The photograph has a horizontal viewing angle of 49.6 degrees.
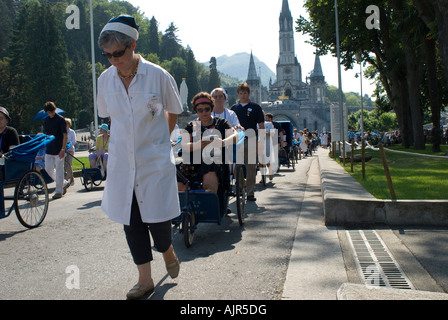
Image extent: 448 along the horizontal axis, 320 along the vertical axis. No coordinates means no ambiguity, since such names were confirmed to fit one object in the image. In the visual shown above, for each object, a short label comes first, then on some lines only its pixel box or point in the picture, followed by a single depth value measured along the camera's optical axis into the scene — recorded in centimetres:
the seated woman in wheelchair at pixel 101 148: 1224
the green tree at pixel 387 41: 2283
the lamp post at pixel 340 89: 2536
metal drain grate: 371
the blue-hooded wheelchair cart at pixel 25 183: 646
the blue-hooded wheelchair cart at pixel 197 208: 505
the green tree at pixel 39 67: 6038
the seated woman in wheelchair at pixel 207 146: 576
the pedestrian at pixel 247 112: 898
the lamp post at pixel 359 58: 3044
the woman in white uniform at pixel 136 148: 348
